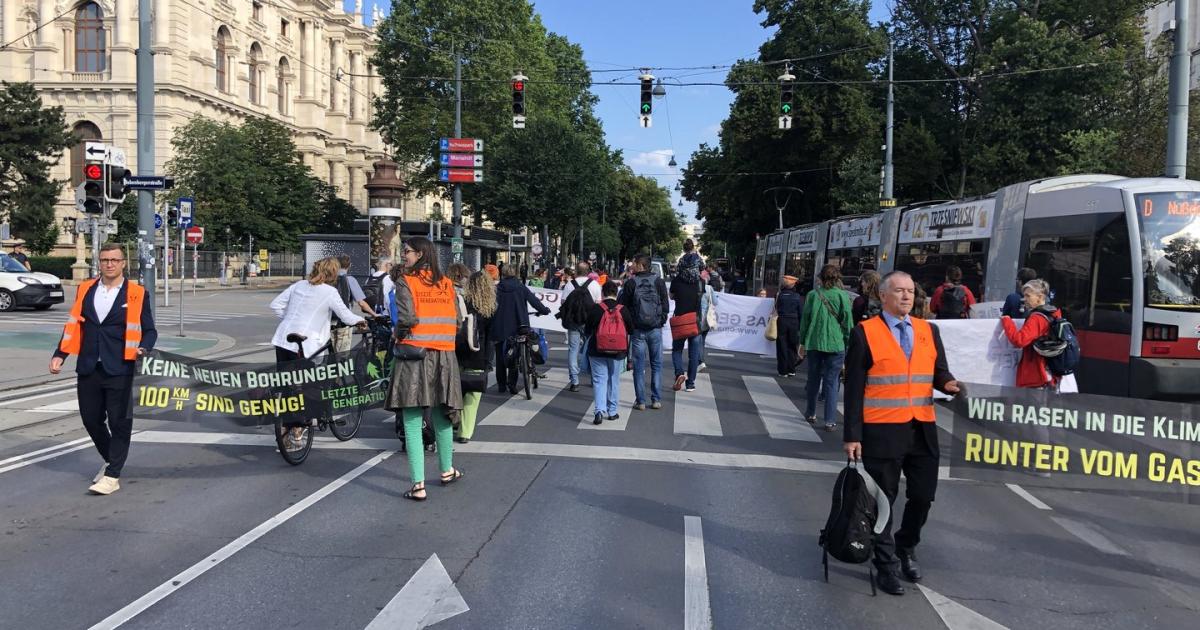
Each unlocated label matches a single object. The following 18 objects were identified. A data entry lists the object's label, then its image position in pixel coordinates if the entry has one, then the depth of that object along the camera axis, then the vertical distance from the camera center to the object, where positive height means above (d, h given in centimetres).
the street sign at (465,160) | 2859 +362
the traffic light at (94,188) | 1377 +122
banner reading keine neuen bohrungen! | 734 -95
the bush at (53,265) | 4519 +20
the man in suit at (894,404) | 470 -61
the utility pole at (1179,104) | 1398 +286
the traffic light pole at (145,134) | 1440 +217
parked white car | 2481 -52
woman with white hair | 749 -38
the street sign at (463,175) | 2855 +317
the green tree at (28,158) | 4669 +569
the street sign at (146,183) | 1375 +132
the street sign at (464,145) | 2858 +408
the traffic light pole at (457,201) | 3049 +251
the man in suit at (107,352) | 652 -58
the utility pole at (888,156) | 2777 +386
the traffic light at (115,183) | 1419 +135
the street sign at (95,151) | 1360 +178
